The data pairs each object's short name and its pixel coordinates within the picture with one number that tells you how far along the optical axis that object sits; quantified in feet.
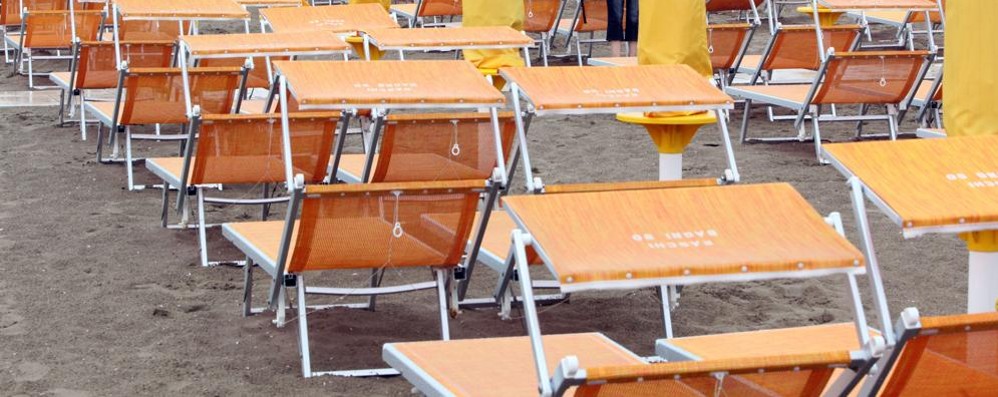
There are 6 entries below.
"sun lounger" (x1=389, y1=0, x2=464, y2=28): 45.34
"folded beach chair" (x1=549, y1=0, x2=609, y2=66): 44.93
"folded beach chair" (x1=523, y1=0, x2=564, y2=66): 44.50
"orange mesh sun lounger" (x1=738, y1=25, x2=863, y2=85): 35.40
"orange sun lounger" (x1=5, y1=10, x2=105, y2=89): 40.86
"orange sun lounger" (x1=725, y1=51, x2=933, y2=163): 30.96
